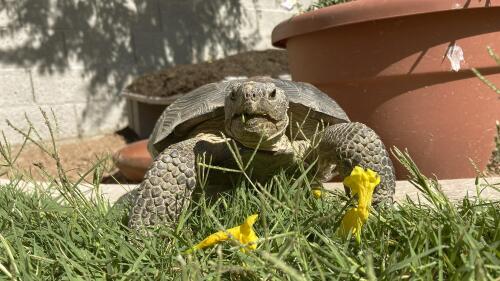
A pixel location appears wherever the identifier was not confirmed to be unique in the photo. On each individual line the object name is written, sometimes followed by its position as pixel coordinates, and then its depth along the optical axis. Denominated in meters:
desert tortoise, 0.59
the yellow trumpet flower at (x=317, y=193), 0.57
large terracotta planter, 0.77
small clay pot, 1.20
